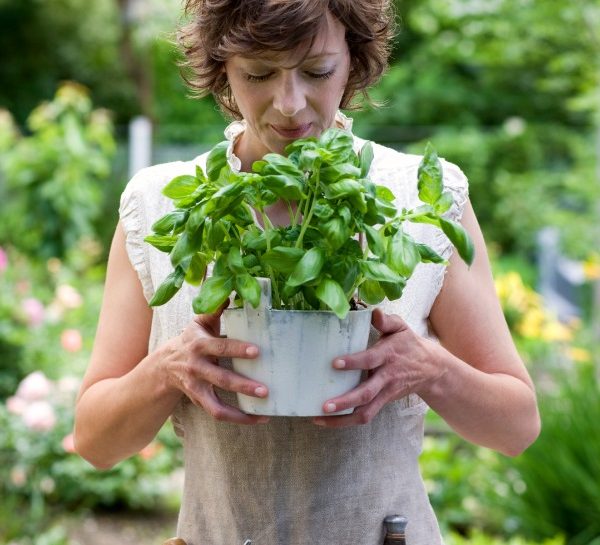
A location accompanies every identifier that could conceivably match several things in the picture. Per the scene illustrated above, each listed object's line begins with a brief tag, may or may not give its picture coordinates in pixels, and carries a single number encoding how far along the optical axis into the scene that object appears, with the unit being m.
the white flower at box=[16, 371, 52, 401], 4.30
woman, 1.52
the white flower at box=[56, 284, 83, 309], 5.99
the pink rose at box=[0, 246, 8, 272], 5.55
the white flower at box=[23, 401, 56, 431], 4.36
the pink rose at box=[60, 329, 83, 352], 5.09
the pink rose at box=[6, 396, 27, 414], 4.52
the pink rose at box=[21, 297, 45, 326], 5.60
